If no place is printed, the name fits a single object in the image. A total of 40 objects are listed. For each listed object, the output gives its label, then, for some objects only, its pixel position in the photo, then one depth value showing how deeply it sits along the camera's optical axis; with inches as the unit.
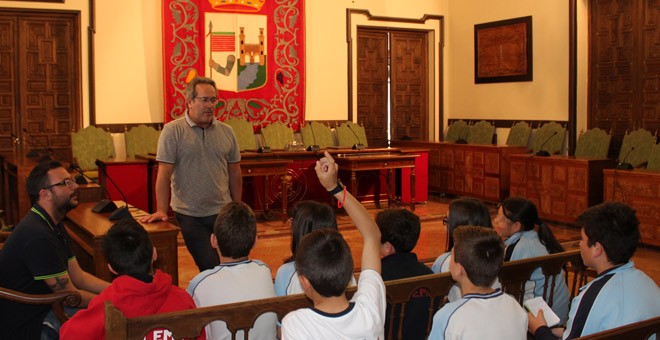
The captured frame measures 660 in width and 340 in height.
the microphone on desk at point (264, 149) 367.5
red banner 395.2
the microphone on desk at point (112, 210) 162.1
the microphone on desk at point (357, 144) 393.4
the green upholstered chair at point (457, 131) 458.0
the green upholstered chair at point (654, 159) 320.8
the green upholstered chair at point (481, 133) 438.0
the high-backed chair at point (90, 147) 360.5
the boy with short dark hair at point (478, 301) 89.0
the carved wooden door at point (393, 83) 460.4
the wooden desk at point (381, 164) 364.2
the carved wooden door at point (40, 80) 369.4
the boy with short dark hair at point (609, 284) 99.0
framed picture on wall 420.2
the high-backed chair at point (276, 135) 407.5
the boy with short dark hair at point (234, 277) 104.7
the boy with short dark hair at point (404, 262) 112.2
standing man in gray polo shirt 161.6
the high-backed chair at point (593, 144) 361.1
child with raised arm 77.9
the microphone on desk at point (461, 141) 432.5
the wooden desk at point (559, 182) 326.3
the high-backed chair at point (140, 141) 378.9
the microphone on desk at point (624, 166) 305.1
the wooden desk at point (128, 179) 333.1
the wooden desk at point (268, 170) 341.1
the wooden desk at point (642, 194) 287.0
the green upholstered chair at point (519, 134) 411.2
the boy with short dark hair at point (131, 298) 94.2
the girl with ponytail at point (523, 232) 143.3
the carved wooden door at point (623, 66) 347.9
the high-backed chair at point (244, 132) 396.2
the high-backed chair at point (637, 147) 334.3
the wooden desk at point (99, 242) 151.3
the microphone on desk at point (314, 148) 383.4
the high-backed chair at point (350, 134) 431.5
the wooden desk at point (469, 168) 390.3
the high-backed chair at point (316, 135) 423.5
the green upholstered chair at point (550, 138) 390.0
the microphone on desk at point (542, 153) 355.3
